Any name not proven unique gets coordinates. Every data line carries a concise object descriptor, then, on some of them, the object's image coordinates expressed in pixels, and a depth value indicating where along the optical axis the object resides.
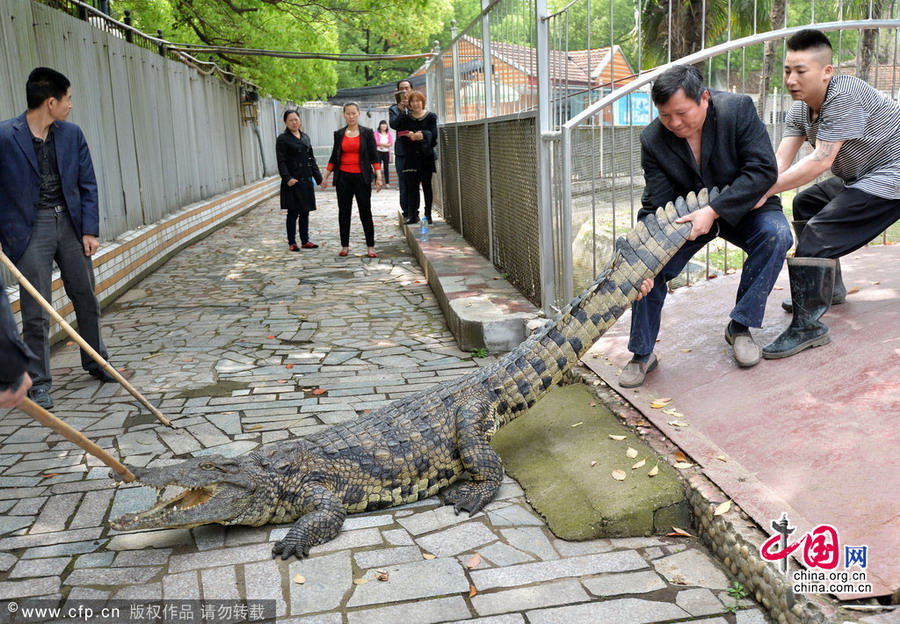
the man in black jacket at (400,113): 12.09
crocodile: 3.55
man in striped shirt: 4.18
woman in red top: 10.64
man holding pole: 5.30
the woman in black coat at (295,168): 11.75
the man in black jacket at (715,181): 4.14
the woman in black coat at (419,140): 11.71
